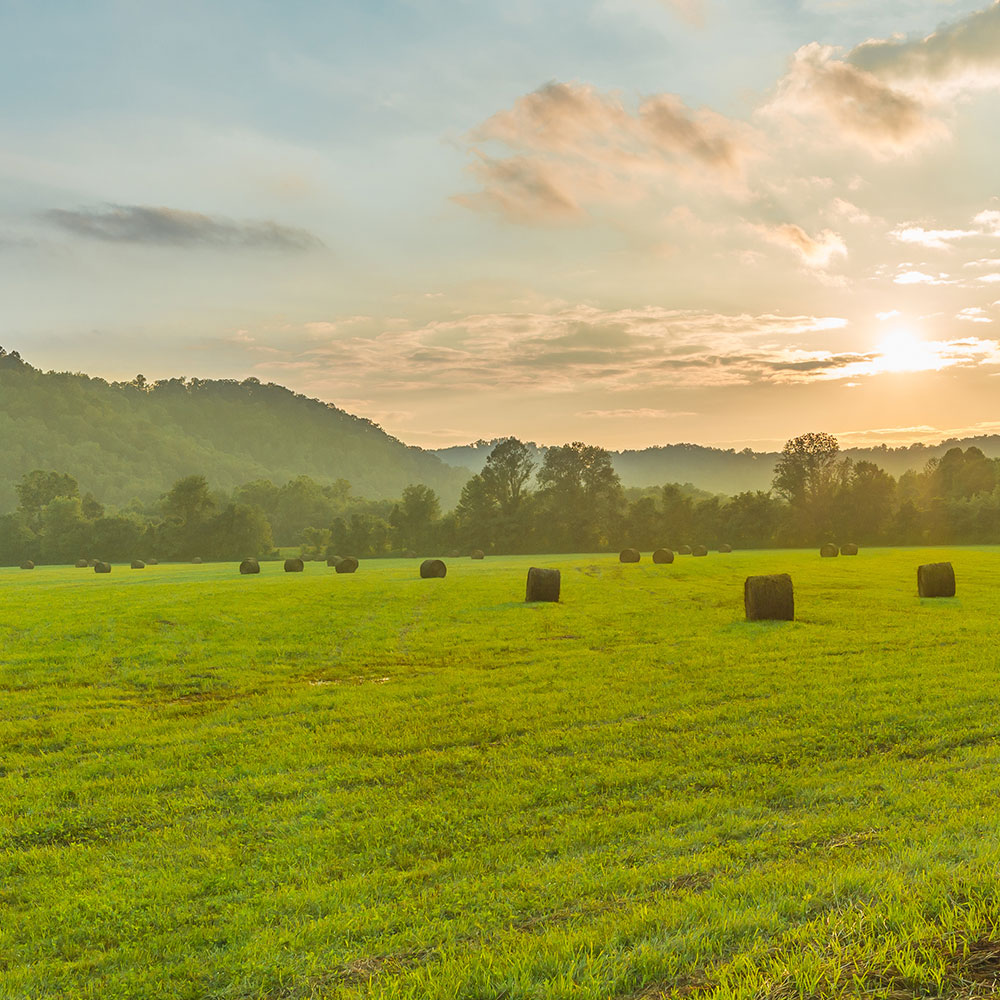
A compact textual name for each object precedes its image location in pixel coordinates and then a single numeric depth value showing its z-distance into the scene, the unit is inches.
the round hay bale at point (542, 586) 1283.2
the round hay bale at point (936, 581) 1197.7
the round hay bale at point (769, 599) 952.9
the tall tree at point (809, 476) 4259.4
